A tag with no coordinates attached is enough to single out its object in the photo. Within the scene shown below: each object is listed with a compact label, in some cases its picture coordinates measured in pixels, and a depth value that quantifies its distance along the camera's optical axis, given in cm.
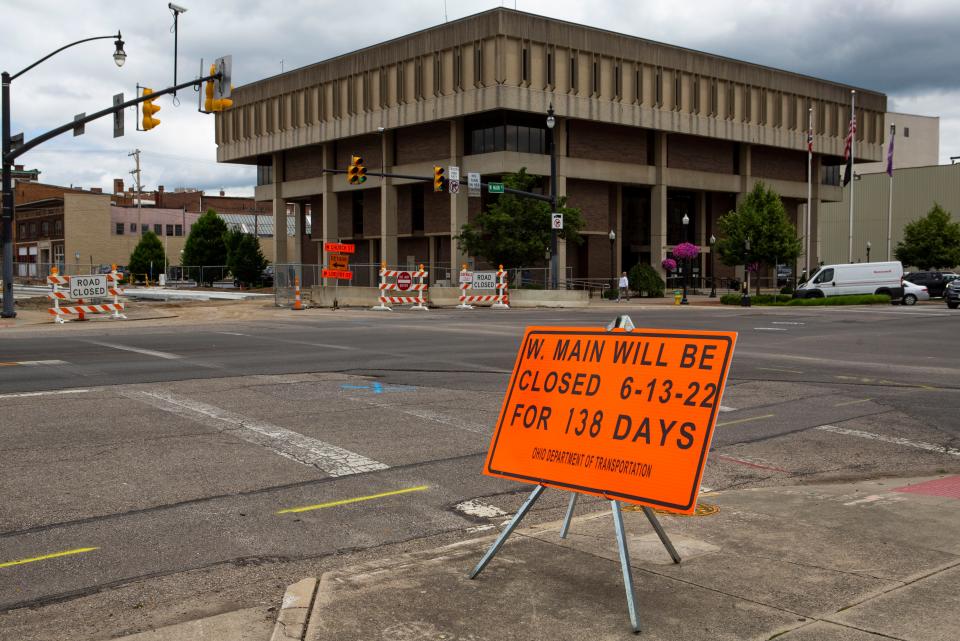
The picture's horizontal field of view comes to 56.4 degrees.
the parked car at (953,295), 3765
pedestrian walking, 4884
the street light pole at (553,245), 4409
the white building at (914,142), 10594
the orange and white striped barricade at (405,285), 3909
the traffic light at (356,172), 3756
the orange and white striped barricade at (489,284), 4184
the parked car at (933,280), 5075
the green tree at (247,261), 7494
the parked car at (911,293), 4422
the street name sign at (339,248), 3822
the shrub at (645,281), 5819
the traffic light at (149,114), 2670
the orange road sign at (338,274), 3769
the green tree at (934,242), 7062
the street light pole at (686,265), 6863
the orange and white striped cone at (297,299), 3804
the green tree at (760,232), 5444
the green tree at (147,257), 9406
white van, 4416
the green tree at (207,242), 8688
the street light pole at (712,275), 6049
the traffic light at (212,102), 2517
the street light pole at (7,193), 2925
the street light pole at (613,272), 6302
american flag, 5012
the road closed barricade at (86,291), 2822
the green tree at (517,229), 4878
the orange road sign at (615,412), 440
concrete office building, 5766
